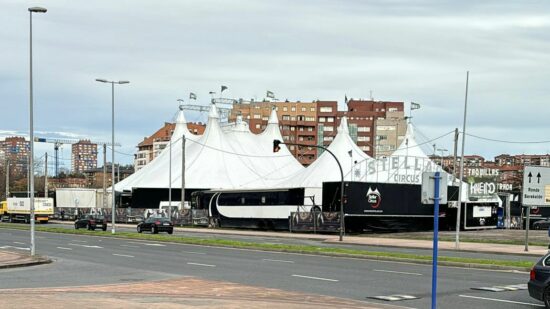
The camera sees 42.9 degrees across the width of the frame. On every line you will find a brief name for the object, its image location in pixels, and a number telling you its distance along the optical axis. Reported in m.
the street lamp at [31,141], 25.24
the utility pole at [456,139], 41.41
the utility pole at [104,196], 87.75
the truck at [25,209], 75.31
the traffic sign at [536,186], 31.02
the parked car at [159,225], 51.31
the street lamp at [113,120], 48.66
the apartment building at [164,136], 187.98
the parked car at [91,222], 57.91
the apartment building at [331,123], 152.25
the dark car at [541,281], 12.38
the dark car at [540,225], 62.38
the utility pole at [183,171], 67.36
